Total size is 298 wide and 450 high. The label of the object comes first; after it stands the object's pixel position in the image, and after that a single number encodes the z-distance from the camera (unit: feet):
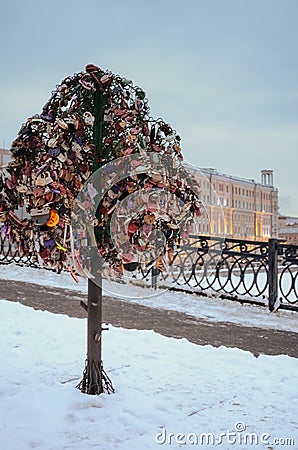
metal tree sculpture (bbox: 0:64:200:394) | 11.21
